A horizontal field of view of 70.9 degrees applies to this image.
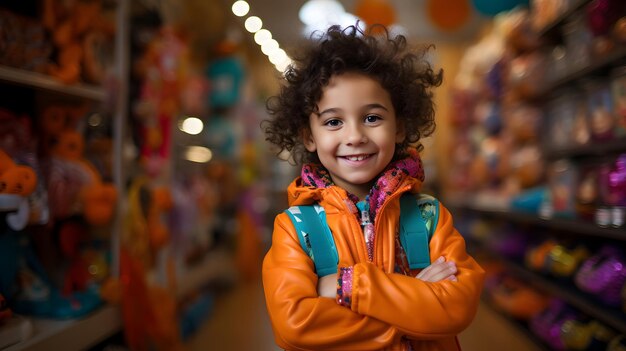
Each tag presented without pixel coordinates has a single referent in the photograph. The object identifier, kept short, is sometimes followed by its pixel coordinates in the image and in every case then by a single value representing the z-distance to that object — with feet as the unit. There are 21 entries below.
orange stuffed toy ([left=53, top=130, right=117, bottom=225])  6.14
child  3.17
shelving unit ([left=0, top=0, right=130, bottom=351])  5.24
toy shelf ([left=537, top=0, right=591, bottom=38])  6.85
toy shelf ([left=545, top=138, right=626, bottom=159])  6.19
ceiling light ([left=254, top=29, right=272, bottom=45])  14.94
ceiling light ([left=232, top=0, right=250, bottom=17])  12.25
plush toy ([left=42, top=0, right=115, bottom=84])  6.06
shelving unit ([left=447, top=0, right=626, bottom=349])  6.07
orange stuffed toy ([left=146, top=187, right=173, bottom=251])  8.14
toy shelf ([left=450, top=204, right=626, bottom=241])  5.79
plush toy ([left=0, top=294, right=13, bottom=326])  4.86
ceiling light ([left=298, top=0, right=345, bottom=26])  10.64
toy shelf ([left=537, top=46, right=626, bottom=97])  5.90
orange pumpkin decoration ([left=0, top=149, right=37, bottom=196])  4.63
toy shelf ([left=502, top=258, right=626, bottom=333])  5.68
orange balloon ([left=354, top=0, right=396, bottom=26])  9.77
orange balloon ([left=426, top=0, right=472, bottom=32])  9.75
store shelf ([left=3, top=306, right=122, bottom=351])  5.19
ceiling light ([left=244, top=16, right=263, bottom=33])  13.73
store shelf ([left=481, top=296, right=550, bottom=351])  8.03
